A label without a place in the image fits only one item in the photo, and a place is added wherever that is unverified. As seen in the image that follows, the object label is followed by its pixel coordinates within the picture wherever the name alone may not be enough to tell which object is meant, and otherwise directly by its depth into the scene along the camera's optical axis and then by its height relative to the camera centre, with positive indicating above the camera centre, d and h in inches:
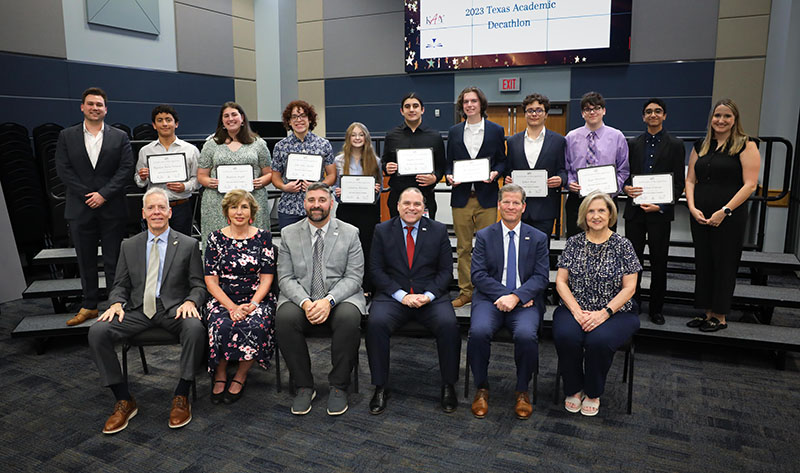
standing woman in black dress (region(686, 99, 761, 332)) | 128.9 -8.6
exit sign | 291.7 +43.4
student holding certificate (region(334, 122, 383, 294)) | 147.5 -2.3
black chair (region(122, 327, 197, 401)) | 114.7 -38.2
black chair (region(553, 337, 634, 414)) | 110.0 -43.4
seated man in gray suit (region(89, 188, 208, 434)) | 109.7 -30.0
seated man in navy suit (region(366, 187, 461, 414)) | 116.4 -27.1
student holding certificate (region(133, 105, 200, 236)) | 143.7 -0.8
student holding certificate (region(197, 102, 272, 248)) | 142.0 +0.2
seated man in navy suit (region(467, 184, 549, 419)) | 112.0 -27.5
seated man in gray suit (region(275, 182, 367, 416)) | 115.8 -29.5
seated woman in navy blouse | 109.6 -29.8
